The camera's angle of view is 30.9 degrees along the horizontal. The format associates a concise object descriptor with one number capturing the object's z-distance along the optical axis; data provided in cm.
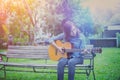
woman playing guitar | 221
